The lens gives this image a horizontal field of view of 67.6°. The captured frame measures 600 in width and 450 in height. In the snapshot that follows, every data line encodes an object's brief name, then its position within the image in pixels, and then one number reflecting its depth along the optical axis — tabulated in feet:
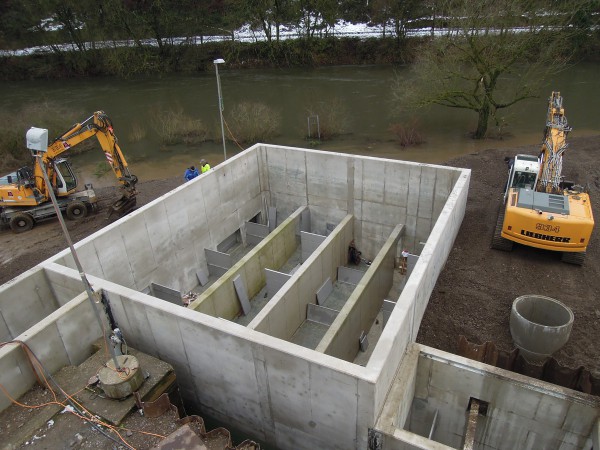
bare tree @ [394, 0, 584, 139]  57.06
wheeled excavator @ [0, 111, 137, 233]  44.39
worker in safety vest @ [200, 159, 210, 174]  46.63
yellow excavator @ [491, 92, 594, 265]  30.01
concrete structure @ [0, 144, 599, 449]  20.65
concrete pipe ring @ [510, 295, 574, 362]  24.27
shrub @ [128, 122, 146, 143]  76.02
